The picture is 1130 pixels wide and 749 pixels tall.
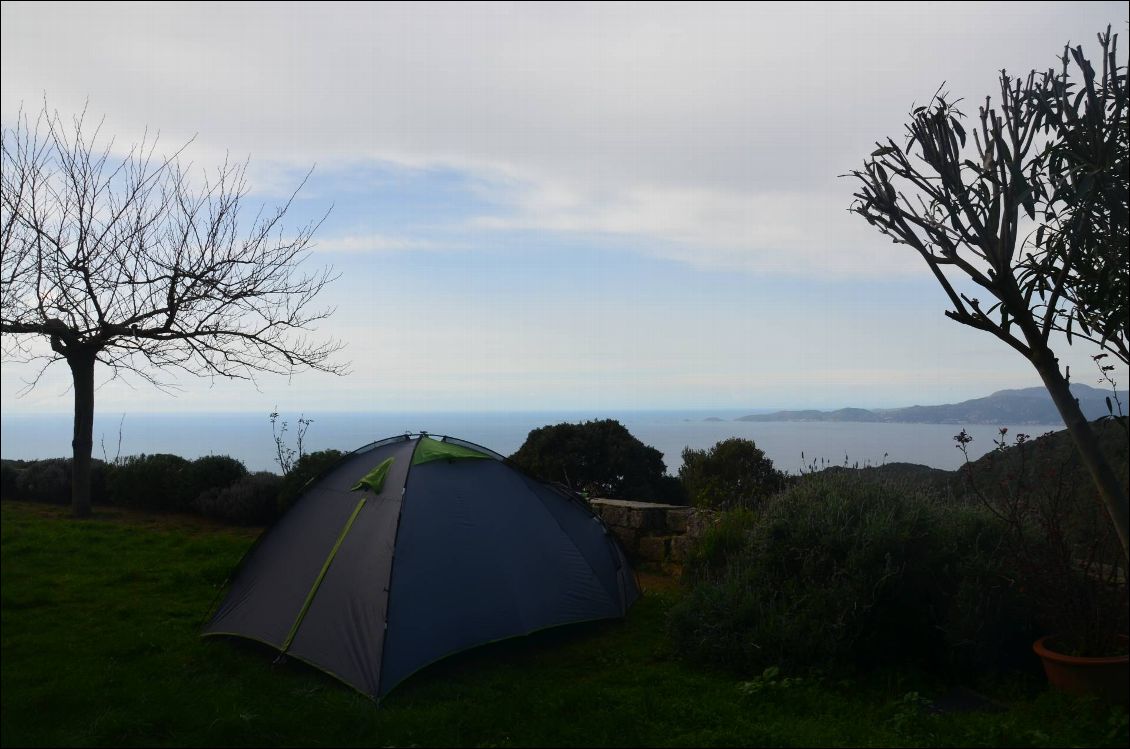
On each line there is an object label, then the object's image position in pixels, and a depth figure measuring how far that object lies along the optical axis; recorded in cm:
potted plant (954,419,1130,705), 469
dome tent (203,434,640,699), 561
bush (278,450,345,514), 1144
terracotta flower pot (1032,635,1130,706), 458
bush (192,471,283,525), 1173
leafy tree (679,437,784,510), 1066
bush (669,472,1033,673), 548
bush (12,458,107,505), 1209
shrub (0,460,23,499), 1226
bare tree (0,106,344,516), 823
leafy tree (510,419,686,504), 1209
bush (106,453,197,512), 1211
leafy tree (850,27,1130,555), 472
